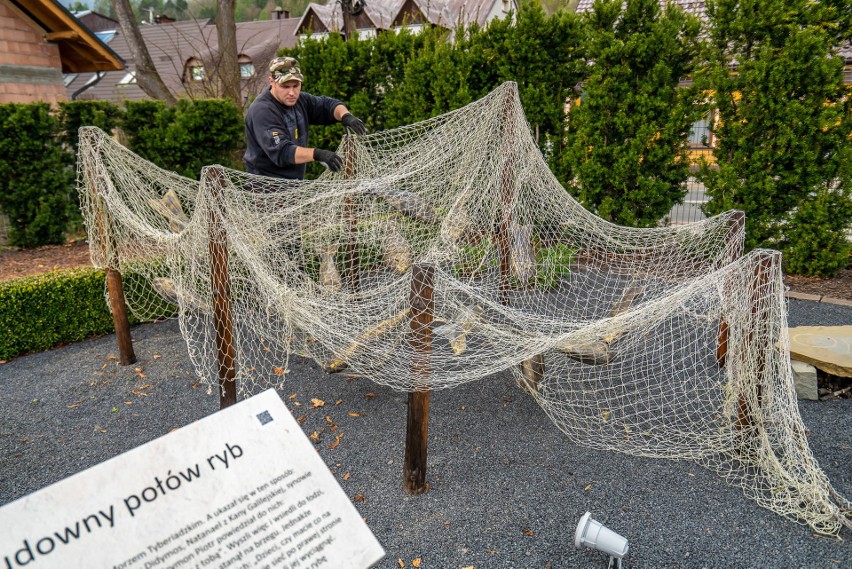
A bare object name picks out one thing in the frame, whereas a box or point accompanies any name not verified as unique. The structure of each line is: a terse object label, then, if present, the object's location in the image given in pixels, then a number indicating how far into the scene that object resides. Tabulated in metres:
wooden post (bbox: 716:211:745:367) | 3.88
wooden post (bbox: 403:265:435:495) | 2.72
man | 4.43
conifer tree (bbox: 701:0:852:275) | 5.82
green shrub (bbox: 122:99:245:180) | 8.05
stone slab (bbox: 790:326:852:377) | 3.90
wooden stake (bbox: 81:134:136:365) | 4.38
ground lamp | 2.30
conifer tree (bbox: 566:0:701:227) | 6.31
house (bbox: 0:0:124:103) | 10.48
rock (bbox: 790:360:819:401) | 3.88
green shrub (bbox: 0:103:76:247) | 7.40
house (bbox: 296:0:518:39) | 23.17
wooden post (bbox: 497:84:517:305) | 4.23
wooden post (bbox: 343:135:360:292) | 4.66
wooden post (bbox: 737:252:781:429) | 2.85
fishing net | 2.94
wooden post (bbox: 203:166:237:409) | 3.29
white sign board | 1.35
